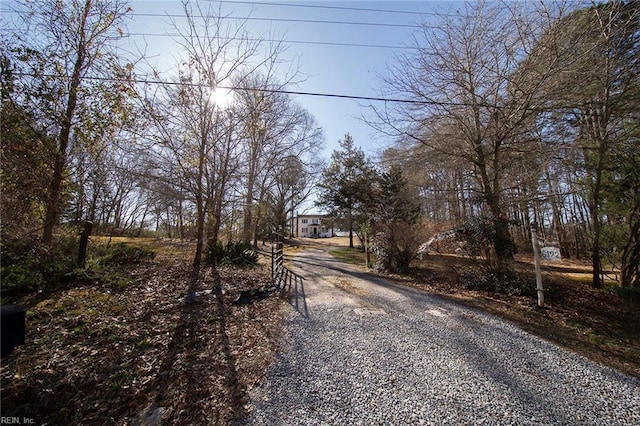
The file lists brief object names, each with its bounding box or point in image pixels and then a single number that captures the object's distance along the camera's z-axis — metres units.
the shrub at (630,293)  5.10
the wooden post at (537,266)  4.58
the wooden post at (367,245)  10.17
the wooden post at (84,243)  5.42
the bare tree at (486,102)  5.53
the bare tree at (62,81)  4.11
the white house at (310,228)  48.92
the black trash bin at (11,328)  1.57
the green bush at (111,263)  5.35
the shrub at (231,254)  8.28
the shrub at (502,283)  5.58
